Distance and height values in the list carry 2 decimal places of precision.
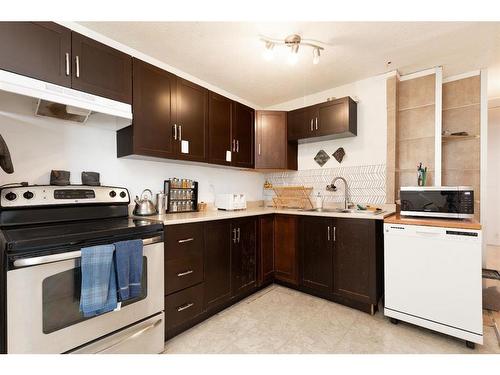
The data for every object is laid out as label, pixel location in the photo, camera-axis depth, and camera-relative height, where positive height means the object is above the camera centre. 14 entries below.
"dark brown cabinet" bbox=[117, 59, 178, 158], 1.89 +0.59
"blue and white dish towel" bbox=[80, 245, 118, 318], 1.20 -0.51
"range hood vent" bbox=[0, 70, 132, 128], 1.27 +0.53
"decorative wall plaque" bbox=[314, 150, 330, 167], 3.11 +0.37
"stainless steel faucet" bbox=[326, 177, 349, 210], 2.85 -0.04
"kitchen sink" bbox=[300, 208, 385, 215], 2.37 -0.30
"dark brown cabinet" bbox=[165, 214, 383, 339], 1.82 -0.74
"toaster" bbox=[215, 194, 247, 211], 2.70 -0.20
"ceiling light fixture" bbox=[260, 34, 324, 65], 1.95 +1.21
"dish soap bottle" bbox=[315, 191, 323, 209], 2.93 -0.22
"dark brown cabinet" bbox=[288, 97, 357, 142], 2.67 +0.77
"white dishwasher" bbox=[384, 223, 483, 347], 1.65 -0.72
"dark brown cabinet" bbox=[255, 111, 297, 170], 3.10 +0.59
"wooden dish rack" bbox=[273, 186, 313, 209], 3.06 -0.17
